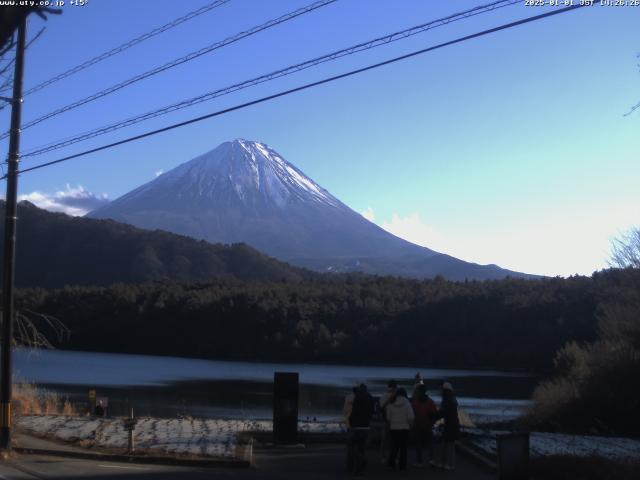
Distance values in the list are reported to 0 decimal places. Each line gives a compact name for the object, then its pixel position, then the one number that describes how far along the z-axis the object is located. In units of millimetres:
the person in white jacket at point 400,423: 13406
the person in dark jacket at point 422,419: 14125
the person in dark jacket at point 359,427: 13031
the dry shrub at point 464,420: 21719
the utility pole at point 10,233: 15088
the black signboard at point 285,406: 16047
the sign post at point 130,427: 14758
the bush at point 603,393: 22781
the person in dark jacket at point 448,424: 13602
